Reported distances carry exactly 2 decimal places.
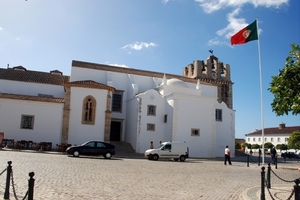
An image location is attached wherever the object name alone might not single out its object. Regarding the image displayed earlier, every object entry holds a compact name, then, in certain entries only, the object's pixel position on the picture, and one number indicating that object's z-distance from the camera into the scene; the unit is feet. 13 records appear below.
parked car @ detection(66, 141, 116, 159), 66.44
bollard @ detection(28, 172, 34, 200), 17.01
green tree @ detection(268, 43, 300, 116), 24.12
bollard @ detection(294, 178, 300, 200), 17.62
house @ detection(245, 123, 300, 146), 211.41
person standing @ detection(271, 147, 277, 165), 76.07
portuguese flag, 64.80
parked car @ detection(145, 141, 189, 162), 73.41
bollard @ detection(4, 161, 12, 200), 21.64
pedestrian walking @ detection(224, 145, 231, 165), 69.72
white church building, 84.79
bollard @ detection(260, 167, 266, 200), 25.19
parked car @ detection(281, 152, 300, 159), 144.46
